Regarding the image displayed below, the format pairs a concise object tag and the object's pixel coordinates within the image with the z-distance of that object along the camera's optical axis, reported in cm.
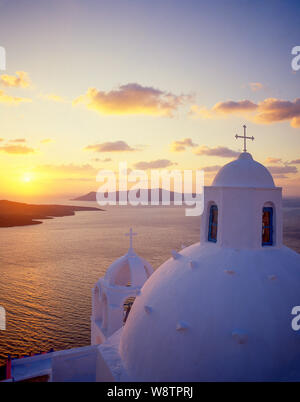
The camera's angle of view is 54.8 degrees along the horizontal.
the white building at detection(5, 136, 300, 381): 824
